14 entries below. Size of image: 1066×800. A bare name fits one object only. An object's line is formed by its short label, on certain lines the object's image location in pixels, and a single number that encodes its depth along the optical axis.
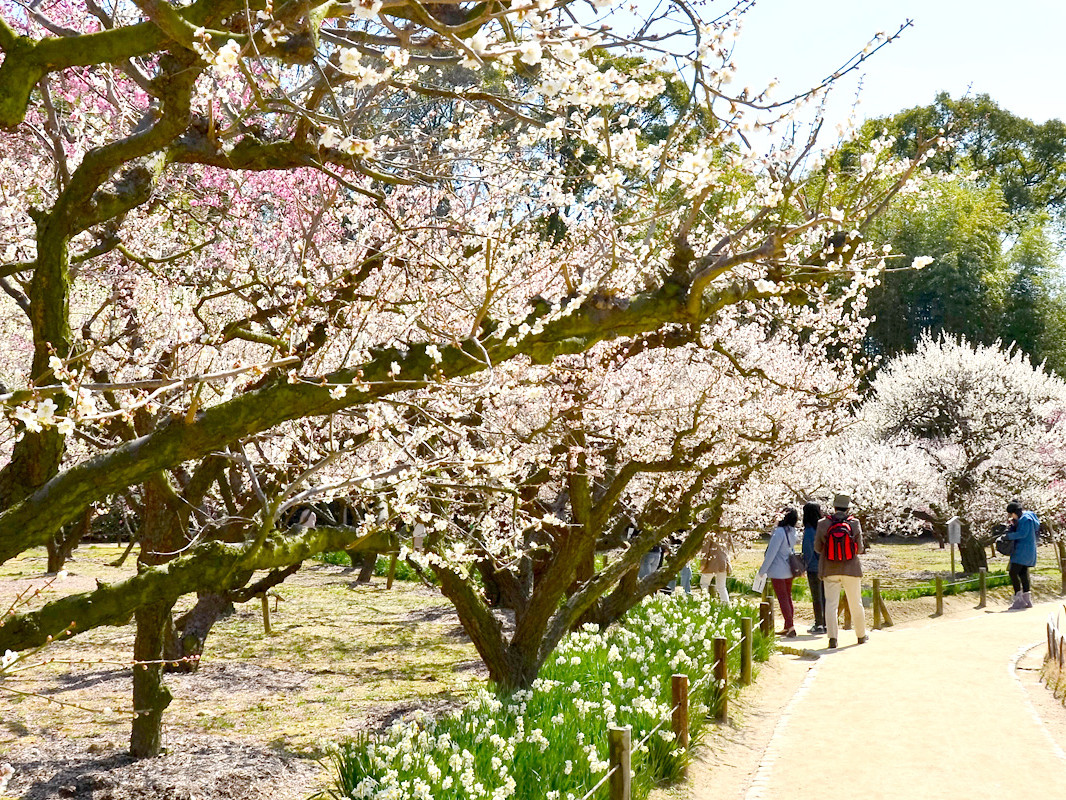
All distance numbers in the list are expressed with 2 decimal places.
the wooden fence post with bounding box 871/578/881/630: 14.37
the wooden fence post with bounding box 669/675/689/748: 7.12
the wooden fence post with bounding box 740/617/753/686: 9.81
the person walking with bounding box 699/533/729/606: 14.92
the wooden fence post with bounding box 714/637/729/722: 8.59
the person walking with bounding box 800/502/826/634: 13.42
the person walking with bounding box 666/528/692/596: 15.49
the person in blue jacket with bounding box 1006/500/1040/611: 14.46
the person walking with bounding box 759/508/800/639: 12.49
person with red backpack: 11.73
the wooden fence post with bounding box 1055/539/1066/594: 18.06
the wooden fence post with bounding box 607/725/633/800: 5.27
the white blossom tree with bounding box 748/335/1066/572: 20.97
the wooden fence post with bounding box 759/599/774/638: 11.65
